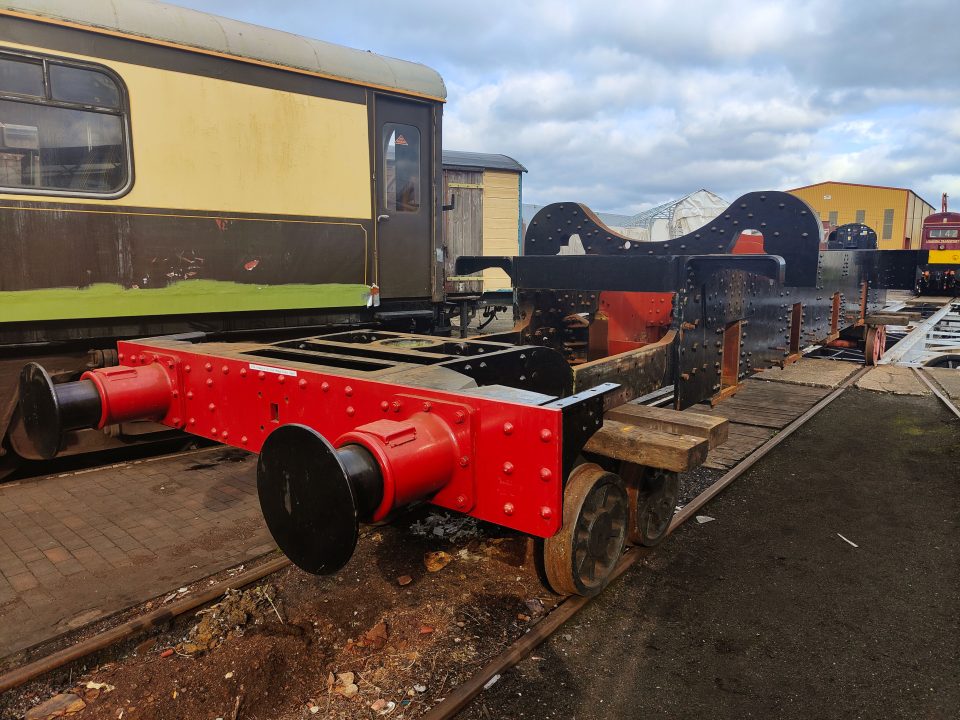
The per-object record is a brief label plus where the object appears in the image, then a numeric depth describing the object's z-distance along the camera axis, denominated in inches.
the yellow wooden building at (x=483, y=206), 603.8
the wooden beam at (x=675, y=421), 101.3
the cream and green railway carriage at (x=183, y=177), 152.7
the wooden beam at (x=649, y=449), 89.4
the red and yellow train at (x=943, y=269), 789.9
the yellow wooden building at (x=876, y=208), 1200.8
